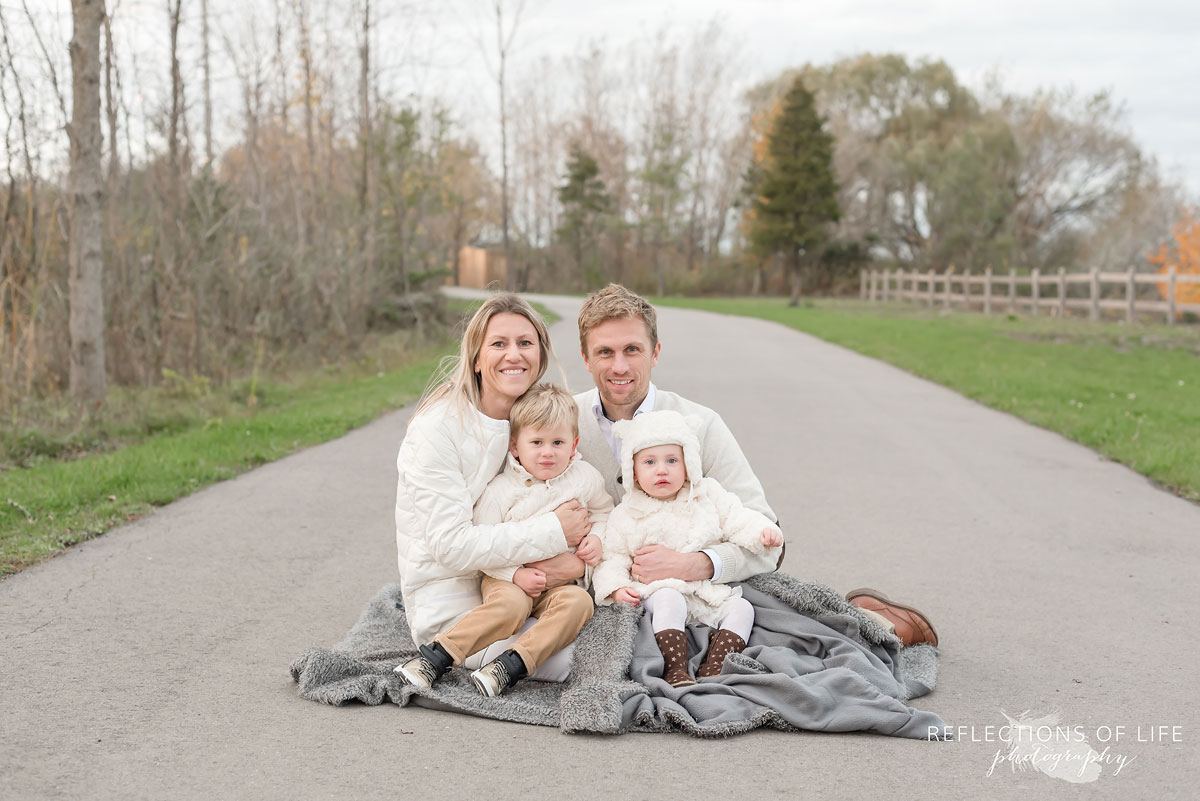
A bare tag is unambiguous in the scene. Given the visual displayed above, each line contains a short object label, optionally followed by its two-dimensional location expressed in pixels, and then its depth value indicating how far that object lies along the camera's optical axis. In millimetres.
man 5016
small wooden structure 75062
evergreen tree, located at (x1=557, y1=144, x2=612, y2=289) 63000
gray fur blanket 4105
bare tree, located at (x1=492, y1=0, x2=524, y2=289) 42981
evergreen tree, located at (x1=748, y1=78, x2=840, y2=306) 47219
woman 4609
